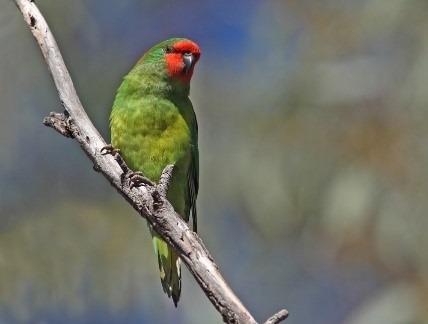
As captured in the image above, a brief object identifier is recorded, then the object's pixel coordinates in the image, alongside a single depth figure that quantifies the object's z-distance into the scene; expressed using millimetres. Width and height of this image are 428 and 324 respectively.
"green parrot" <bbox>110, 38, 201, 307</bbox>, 7617
